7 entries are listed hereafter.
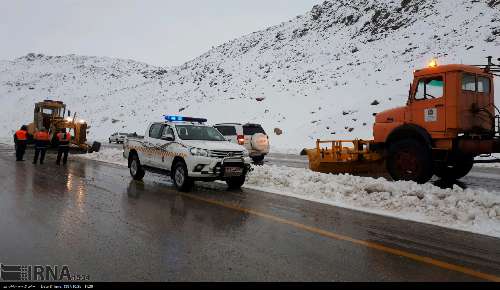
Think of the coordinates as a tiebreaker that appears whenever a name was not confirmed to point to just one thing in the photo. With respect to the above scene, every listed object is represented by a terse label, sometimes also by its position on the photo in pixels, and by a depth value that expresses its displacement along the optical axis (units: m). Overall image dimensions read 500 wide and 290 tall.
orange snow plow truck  9.41
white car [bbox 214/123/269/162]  17.89
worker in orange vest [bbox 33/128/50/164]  16.72
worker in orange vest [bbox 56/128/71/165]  16.89
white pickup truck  9.75
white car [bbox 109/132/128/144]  41.88
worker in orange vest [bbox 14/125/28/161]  17.81
